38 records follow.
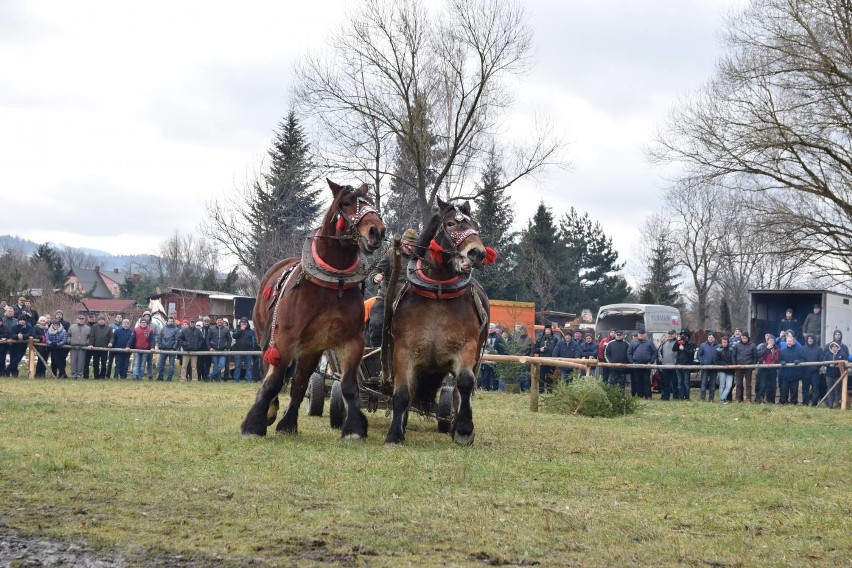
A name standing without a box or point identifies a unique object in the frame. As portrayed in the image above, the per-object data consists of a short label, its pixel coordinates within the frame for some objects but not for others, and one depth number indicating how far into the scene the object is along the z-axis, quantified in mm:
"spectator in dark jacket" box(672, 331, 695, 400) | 24703
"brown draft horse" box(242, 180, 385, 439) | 10344
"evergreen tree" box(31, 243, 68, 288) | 90875
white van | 39250
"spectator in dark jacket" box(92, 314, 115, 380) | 26797
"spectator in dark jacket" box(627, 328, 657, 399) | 24781
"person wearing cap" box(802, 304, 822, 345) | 28781
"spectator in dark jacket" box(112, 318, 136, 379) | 27188
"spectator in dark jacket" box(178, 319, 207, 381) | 27797
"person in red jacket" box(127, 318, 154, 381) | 27797
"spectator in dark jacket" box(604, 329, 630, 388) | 24812
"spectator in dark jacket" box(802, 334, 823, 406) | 22688
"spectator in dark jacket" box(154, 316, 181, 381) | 28422
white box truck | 29453
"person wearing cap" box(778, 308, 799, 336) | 31373
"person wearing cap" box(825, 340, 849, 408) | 22266
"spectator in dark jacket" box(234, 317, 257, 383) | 27750
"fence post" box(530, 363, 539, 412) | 18047
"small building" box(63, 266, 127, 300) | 120562
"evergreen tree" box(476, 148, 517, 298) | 52938
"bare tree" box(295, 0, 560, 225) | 33312
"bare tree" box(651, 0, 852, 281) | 26531
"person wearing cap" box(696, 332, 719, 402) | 25000
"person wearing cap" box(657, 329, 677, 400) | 24797
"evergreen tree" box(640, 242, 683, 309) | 67875
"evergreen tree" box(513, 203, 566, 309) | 60031
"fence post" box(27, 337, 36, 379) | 25125
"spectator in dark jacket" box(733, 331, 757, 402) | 23716
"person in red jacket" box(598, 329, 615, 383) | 24938
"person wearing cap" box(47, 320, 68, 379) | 25984
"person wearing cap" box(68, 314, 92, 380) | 26250
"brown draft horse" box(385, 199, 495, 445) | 10469
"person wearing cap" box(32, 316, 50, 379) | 25769
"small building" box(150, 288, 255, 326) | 46750
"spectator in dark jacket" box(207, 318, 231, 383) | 27938
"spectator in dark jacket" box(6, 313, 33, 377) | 25516
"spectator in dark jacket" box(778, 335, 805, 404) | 22875
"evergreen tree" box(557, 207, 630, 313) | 66688
